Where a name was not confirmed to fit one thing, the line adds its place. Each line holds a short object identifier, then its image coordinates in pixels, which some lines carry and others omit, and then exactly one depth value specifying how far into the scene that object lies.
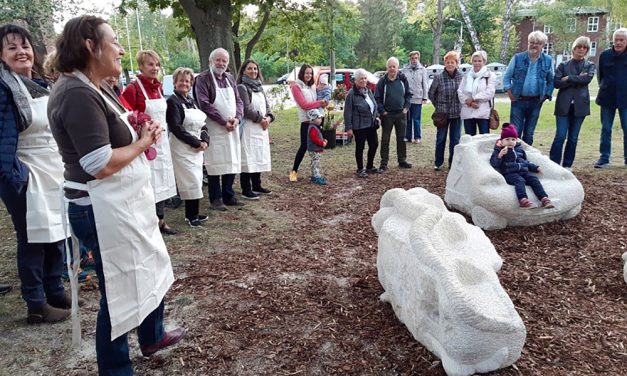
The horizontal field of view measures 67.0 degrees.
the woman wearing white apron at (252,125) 6.31
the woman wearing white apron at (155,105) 4.53
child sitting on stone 4.72
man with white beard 5.60
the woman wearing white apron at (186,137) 5.04
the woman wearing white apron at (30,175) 3.06
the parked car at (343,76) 20.14
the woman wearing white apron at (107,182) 2.04
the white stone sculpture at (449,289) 2.44
